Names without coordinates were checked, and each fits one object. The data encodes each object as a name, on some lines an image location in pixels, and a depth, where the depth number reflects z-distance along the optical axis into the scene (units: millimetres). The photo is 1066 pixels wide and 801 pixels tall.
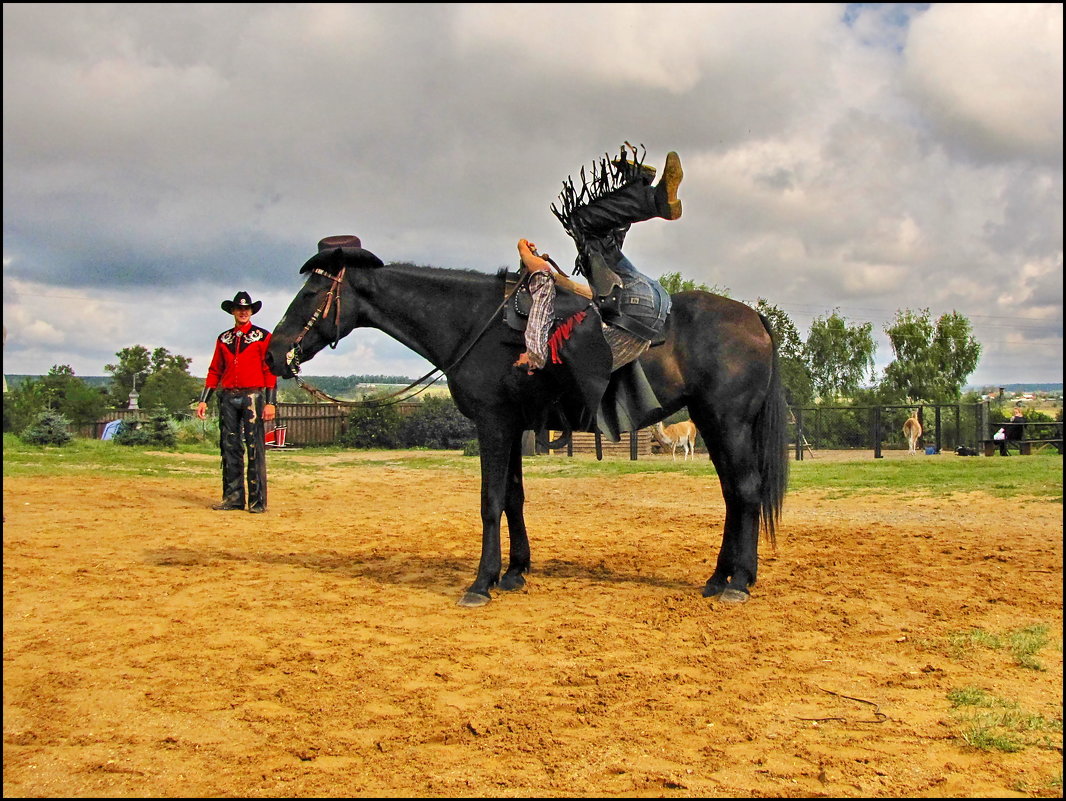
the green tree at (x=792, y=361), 34531
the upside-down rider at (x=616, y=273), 5754
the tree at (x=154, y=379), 36144
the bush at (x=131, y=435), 21156
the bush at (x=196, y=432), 23409
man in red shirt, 9555
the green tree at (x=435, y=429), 29453
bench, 21875
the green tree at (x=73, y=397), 30484
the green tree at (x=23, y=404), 29891
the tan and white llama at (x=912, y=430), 24469
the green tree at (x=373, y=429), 29500
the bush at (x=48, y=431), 18584
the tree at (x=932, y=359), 38469
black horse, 5957
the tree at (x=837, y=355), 39375
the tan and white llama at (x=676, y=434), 22000
